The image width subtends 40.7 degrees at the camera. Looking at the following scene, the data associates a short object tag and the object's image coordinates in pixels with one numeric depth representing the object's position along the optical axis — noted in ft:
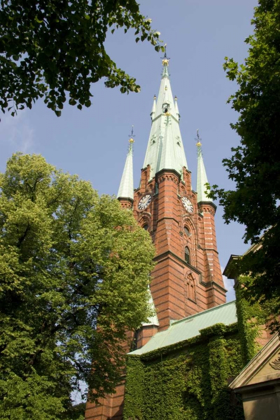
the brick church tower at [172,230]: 93.30
